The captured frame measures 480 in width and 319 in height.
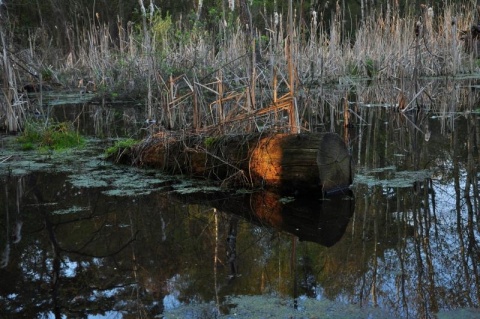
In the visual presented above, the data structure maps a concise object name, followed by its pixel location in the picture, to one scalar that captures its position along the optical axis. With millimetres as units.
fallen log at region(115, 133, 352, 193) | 4003
